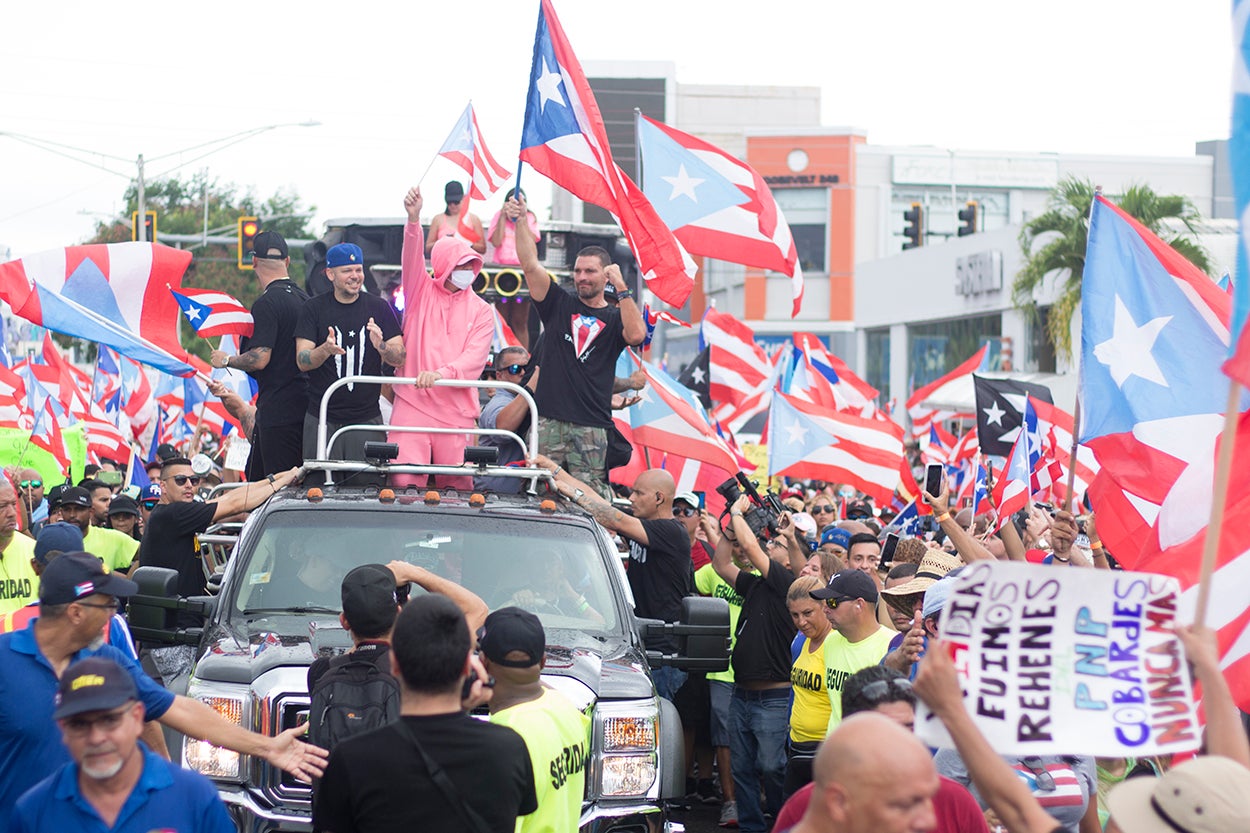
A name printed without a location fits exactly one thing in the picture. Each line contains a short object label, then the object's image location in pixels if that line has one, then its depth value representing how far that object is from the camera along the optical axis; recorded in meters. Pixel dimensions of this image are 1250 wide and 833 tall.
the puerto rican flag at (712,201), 12.18
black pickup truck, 6.48
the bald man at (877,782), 3.56
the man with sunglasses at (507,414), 9.48
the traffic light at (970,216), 37.56
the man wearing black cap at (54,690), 5.09
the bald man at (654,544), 9.13
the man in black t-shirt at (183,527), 8.54
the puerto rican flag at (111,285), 11.94
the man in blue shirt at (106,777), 4.33
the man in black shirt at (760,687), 9.90
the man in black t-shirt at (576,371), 9.89
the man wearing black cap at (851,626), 8.00
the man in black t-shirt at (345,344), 9.77
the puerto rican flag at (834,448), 15.48
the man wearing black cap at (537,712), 4.95
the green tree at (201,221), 67.50
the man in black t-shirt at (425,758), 4.34
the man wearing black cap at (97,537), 11.61
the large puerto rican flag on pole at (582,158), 10.38
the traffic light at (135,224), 32.71
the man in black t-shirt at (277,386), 9.93
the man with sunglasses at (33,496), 14.29
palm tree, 29.41
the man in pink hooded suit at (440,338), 9.66
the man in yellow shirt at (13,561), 9.33
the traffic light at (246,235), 29.48
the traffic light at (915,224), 39.12
